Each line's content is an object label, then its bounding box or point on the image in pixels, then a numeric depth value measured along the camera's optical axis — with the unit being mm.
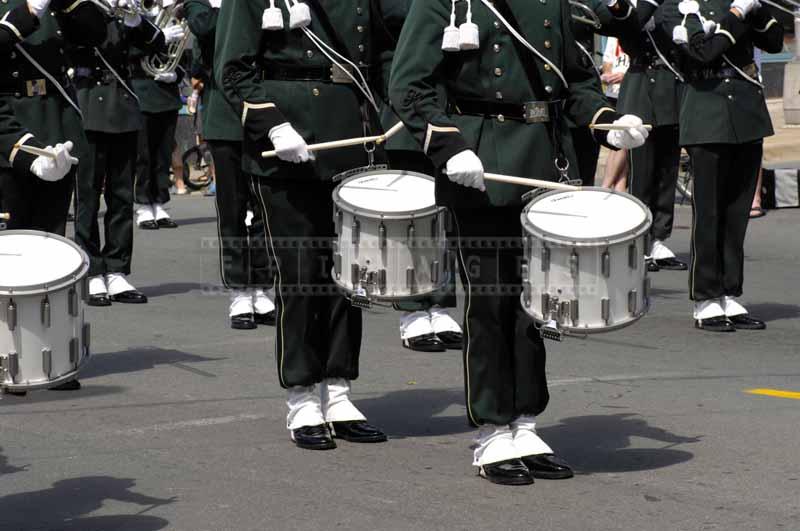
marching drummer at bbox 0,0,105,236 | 17312
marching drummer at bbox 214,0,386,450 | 14109
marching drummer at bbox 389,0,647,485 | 12945
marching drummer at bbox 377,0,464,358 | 18484
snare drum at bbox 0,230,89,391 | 11477
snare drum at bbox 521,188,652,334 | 12148
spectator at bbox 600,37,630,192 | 30000
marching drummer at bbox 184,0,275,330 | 20109
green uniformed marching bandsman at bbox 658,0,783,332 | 20266
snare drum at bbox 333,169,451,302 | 13531
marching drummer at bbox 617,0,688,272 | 25734
